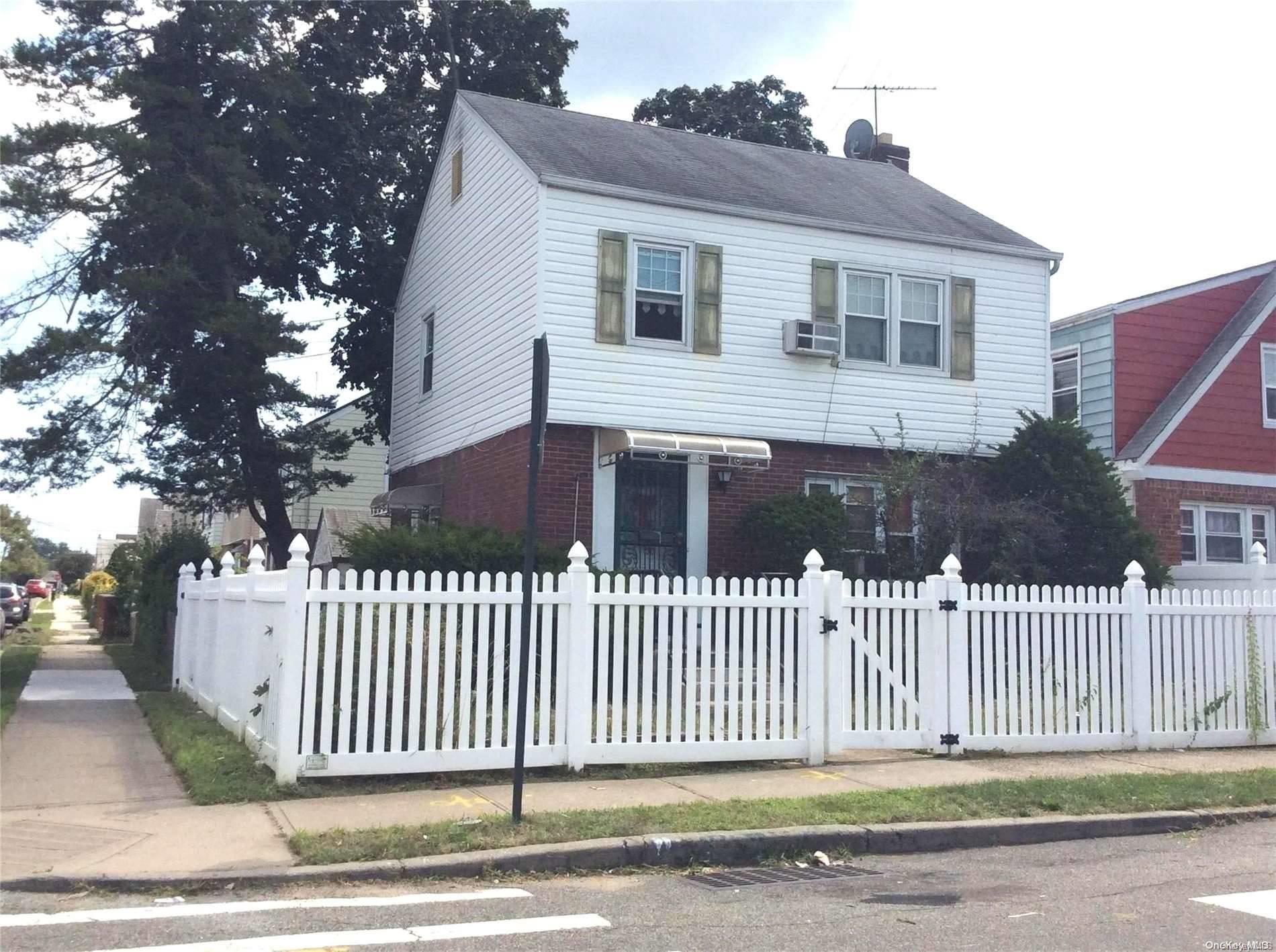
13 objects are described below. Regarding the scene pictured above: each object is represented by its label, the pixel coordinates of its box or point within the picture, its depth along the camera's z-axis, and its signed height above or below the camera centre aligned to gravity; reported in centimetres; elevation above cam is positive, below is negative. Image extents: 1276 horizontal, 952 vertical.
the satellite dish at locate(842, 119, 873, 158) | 2389 +891
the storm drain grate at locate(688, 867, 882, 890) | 660 -165
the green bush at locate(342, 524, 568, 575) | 1216 +25
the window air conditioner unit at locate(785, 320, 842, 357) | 1616 +331
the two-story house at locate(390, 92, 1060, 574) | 1516 +342
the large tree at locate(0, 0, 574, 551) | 1861 +588
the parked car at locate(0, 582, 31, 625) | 3316 -105
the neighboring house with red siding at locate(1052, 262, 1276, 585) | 1834 +296
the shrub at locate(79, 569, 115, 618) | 3844 -57
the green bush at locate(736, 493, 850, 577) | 1487 +64
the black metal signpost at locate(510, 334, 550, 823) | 725 +49
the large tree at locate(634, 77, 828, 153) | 3541 +1404
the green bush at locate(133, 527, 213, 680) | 1864 -22
